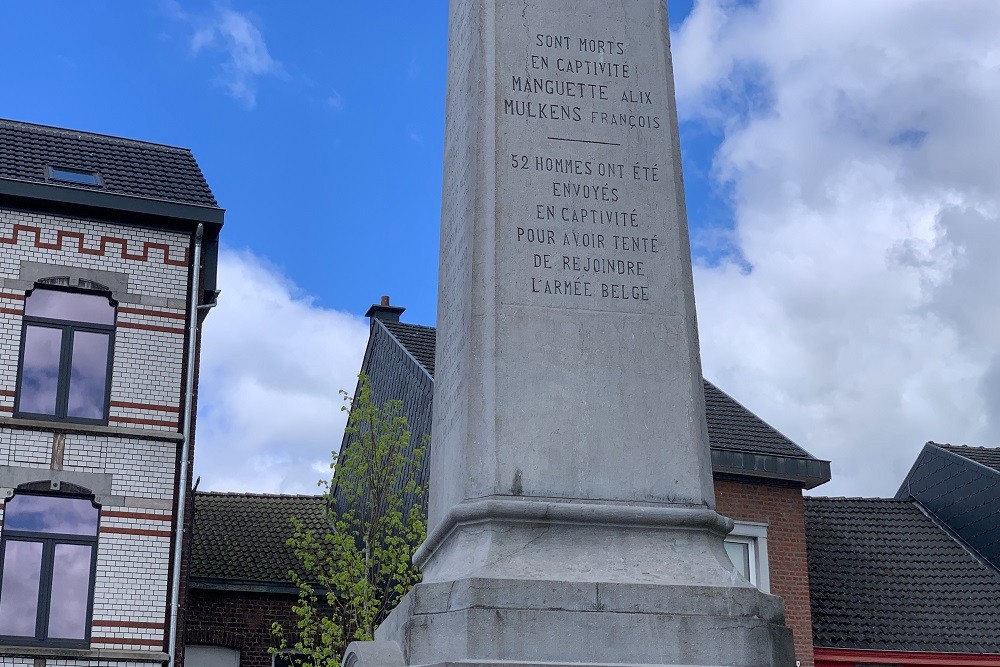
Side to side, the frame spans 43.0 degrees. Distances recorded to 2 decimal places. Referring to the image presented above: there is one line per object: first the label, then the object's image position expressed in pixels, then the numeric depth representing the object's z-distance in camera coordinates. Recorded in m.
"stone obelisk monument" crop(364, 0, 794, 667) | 5.42
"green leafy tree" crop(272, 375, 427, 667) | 15.47
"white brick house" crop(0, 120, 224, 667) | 16.70
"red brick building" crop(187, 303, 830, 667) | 18.20
